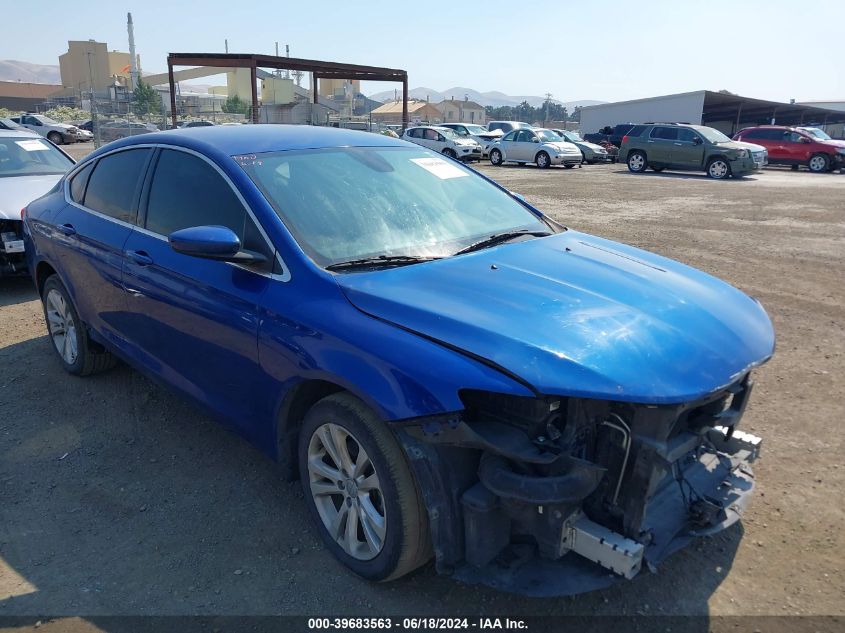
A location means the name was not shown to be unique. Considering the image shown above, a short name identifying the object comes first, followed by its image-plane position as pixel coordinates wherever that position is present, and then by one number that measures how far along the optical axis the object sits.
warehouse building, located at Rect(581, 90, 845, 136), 41.84
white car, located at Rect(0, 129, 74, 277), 6.71
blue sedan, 2.21
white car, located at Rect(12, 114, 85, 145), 36.75
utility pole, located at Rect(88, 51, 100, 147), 19.73
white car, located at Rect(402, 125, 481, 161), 27.28
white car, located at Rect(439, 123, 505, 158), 28.69
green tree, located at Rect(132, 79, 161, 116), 72.88
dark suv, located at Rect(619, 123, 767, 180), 21.05
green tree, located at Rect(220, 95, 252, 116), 77.22
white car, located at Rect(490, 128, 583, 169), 25.16
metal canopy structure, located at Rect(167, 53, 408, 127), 25.22
